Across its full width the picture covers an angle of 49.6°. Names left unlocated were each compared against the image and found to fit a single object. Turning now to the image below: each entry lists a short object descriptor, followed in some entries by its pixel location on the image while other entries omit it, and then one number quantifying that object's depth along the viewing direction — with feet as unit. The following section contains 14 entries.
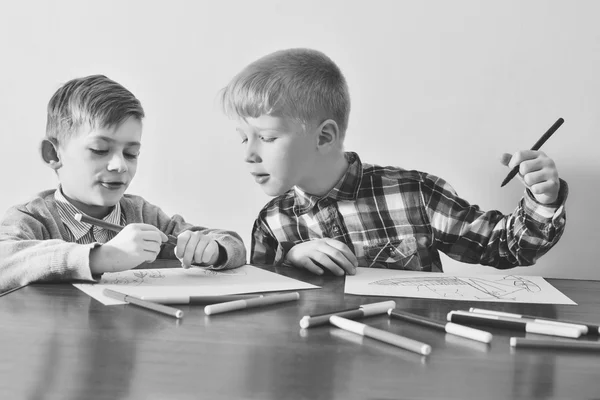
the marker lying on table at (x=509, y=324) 1.75
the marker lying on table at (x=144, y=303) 1.89
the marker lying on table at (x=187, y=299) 2.06
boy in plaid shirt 3.26
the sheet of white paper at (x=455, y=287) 2.36
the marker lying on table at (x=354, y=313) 1.79
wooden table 1.28
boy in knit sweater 2.81
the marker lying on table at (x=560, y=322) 1.80
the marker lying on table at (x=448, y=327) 1.68
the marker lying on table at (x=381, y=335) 1.55
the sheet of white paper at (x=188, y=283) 2.32
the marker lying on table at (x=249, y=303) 1.95
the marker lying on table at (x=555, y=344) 1.62
